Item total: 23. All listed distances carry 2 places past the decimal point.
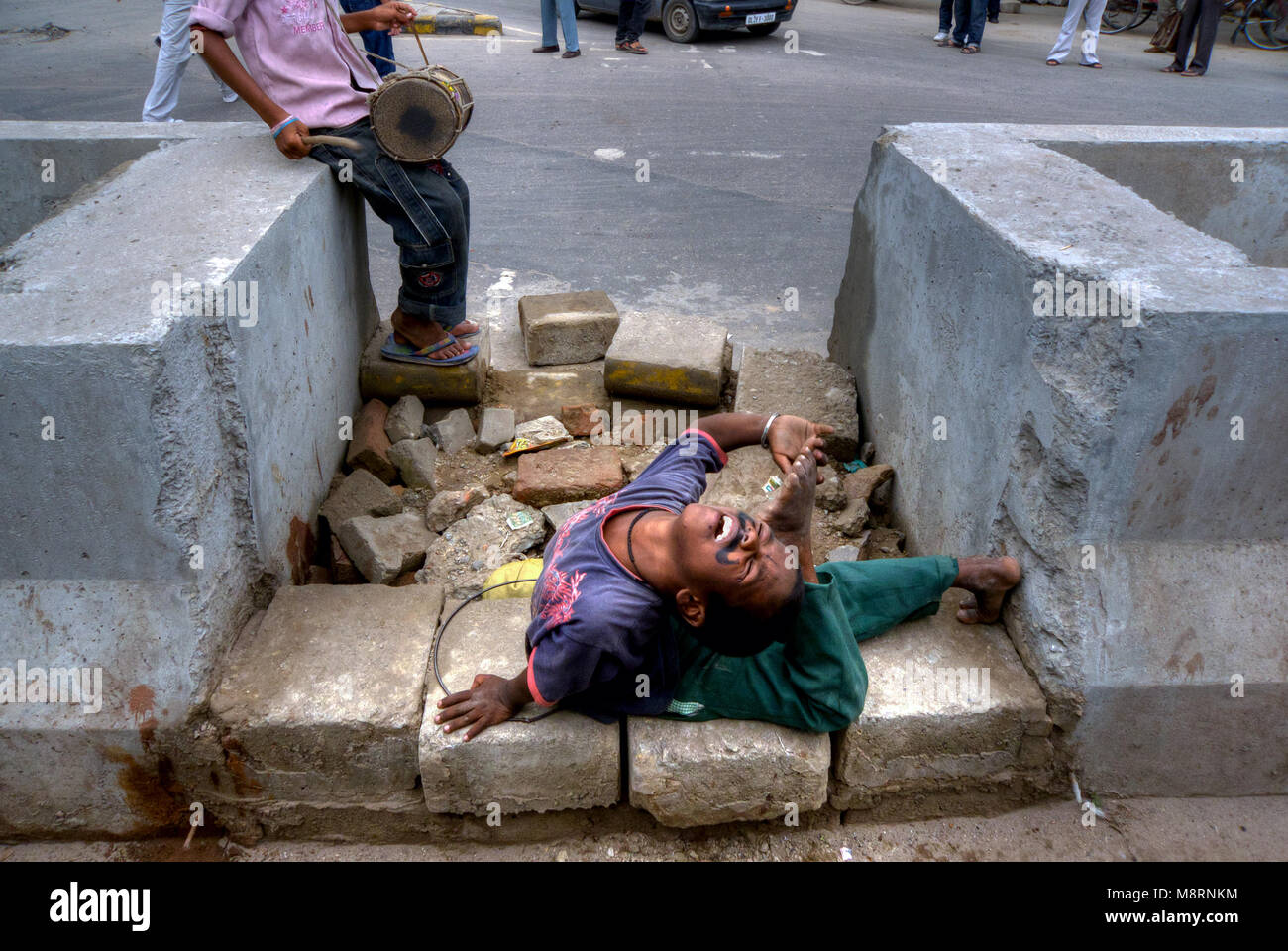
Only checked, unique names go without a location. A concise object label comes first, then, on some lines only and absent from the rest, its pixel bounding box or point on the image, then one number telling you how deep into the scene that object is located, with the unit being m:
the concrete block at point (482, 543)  3.29
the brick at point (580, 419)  4.11
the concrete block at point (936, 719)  2.50
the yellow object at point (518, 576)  3.03
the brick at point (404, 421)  3.96
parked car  11.20
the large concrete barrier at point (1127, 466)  2.29
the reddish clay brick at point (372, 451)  3.76
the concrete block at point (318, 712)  2.44
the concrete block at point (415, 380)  4.10
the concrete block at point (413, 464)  3.81
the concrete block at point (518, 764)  2.43
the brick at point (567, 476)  3.64
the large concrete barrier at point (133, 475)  2.21
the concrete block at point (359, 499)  3.42
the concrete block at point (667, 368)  4.15
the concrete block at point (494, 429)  4.01
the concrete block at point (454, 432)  4.04
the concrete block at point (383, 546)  3.21
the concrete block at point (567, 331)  4.53
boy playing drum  3.50
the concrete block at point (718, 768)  2.42
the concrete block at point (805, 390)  3.90
